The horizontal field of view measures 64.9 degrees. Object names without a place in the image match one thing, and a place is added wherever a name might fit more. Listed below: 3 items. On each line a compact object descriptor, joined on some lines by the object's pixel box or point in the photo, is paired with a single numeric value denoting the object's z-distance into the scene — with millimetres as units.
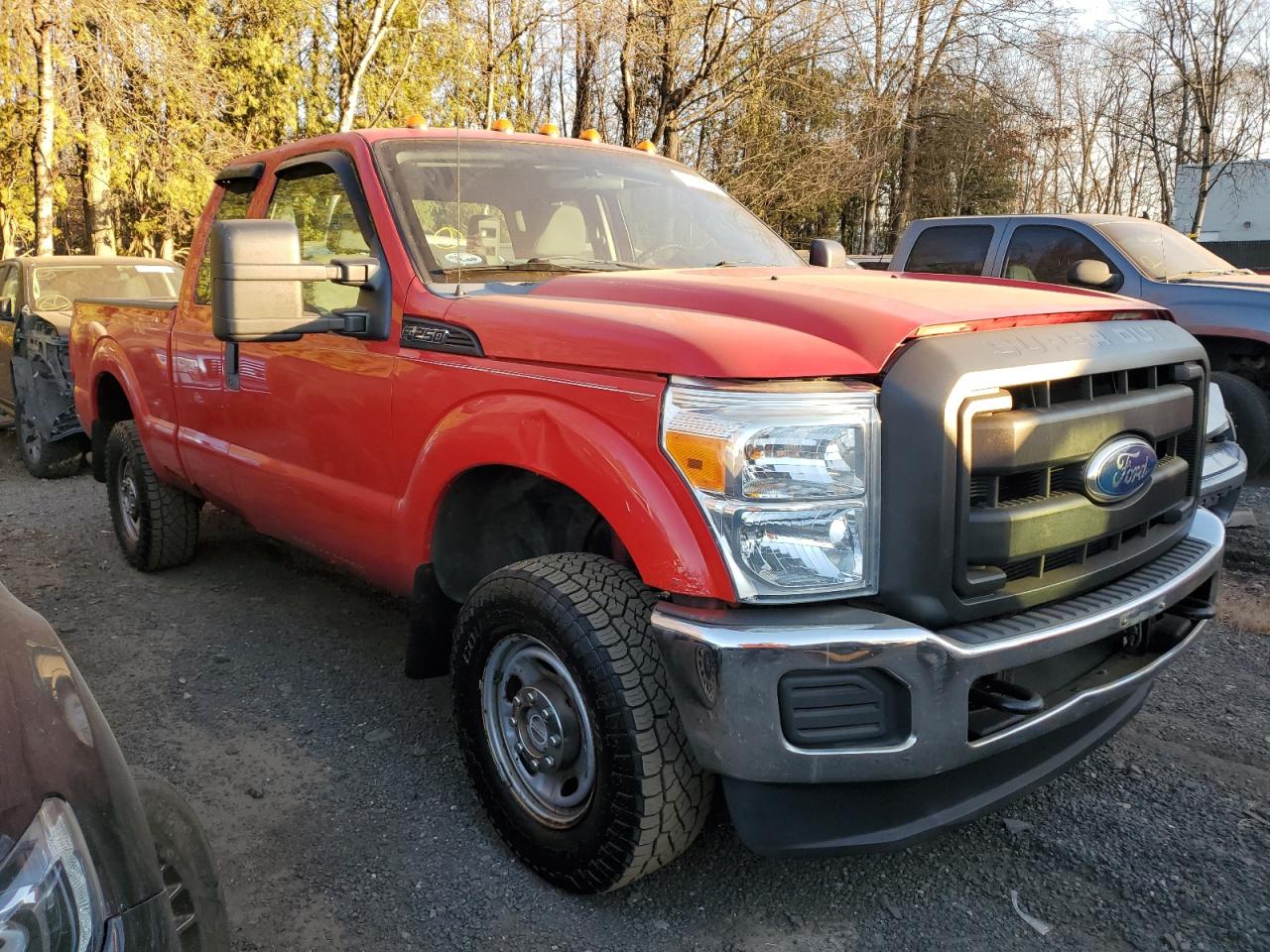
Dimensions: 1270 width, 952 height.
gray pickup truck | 6816
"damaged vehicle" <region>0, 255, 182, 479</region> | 7527
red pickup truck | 2051
